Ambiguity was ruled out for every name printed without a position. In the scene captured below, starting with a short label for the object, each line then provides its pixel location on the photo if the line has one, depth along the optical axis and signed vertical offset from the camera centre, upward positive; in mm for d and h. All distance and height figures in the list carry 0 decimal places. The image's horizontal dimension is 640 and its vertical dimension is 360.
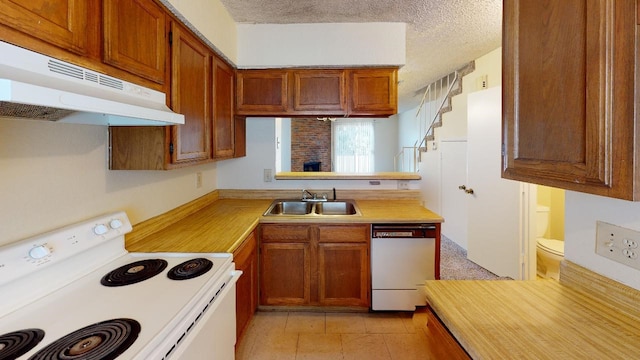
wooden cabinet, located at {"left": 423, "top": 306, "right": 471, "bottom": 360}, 930 -540
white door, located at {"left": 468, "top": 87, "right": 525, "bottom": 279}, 2941 -258
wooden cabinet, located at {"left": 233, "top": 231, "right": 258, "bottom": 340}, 1960 -756
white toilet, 2794 -692
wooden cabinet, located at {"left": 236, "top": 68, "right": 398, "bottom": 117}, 2729 +695
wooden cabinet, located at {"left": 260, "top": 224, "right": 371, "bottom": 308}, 2504 -729
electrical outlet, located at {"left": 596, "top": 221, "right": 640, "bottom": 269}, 935 -223
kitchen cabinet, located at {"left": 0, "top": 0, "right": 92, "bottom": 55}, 810 +429
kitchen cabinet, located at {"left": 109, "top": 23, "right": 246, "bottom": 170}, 1595 +314
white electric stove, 873 -453
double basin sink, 3069 -336
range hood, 719 +227
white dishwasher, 2469 -713
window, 8680 +746
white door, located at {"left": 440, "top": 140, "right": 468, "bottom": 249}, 3955 -246
